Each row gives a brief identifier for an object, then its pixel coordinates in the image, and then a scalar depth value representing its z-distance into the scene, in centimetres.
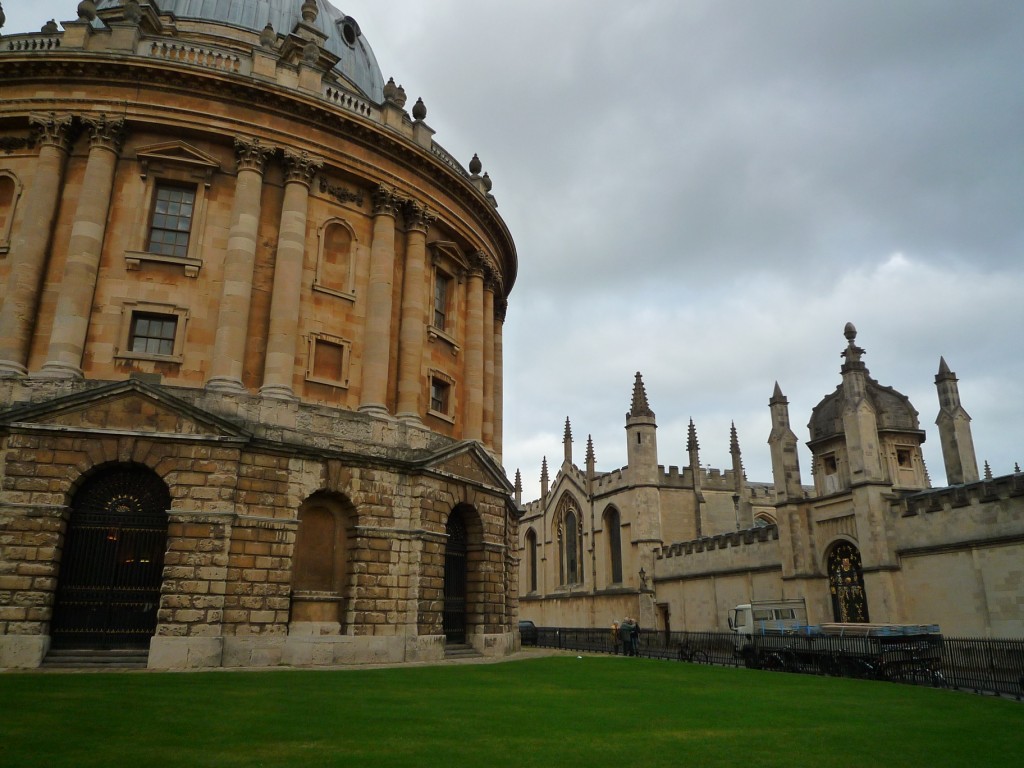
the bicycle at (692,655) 2706
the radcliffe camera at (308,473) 1488
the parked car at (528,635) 4100
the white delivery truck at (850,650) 1988
